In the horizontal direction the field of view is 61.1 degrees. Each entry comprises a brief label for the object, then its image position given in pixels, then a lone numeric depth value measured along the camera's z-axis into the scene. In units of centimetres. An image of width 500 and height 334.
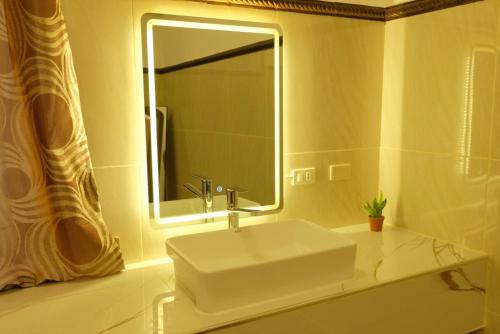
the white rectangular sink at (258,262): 116
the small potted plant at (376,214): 185
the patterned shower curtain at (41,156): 119
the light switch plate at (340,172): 187
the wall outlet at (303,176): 178
